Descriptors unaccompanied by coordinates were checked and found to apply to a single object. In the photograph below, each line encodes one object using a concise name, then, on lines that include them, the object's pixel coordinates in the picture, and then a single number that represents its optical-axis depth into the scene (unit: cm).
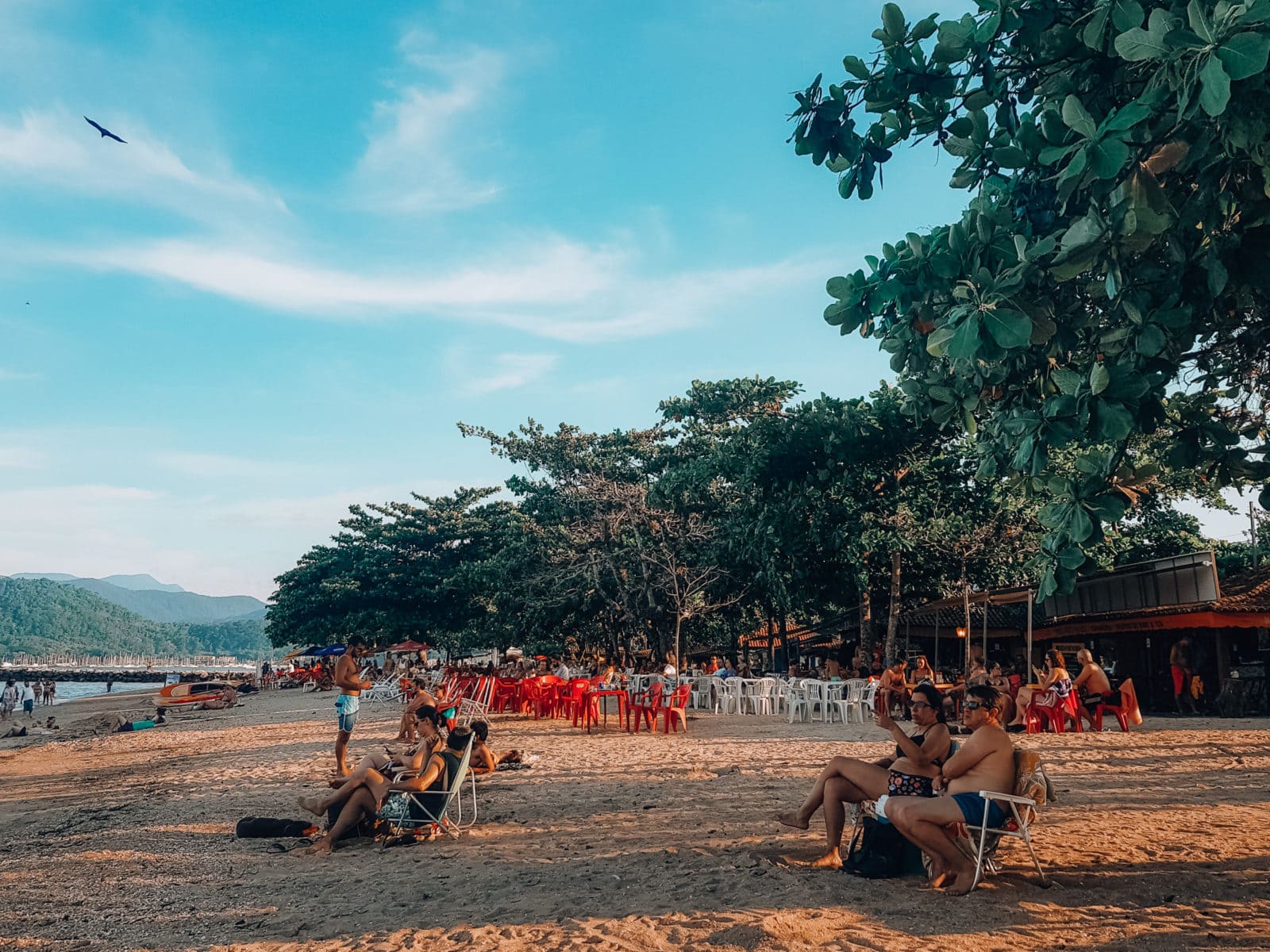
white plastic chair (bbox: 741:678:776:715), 1702
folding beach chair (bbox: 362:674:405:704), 2433
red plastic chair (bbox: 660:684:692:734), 1347
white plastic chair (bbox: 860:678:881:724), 1448
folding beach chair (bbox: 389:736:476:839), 637
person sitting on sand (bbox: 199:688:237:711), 3141
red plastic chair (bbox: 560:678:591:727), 1429
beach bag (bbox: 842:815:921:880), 492
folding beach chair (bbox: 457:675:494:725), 1692
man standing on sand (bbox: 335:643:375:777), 921
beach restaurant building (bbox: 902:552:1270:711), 1438
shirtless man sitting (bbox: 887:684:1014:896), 466
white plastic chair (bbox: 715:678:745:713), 1711
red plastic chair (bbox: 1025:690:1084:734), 1182
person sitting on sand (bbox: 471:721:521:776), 782
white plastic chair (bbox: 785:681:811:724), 1475
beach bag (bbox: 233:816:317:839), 667
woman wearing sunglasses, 502
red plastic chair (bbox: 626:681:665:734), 1353
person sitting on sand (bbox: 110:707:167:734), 2299
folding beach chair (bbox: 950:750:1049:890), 463
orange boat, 3052
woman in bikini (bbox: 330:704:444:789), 650
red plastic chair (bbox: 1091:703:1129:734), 1199
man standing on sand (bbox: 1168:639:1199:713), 1546
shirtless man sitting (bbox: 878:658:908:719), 1291
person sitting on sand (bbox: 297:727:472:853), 634
